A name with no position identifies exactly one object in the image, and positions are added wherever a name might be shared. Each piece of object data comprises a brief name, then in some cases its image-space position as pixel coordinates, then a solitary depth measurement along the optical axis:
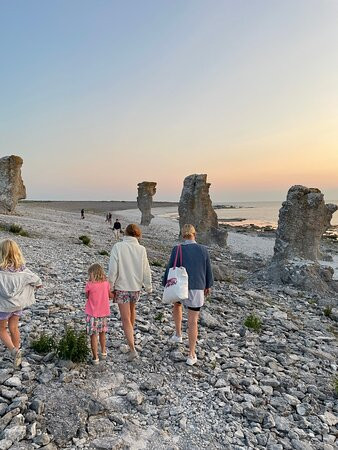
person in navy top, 7.12
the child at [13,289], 6.15
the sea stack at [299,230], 18.58
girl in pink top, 6.50
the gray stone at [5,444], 4.36
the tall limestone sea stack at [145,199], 53.94
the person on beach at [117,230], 26.79
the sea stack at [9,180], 33.62
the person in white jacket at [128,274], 6.79
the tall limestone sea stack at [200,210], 32.50
